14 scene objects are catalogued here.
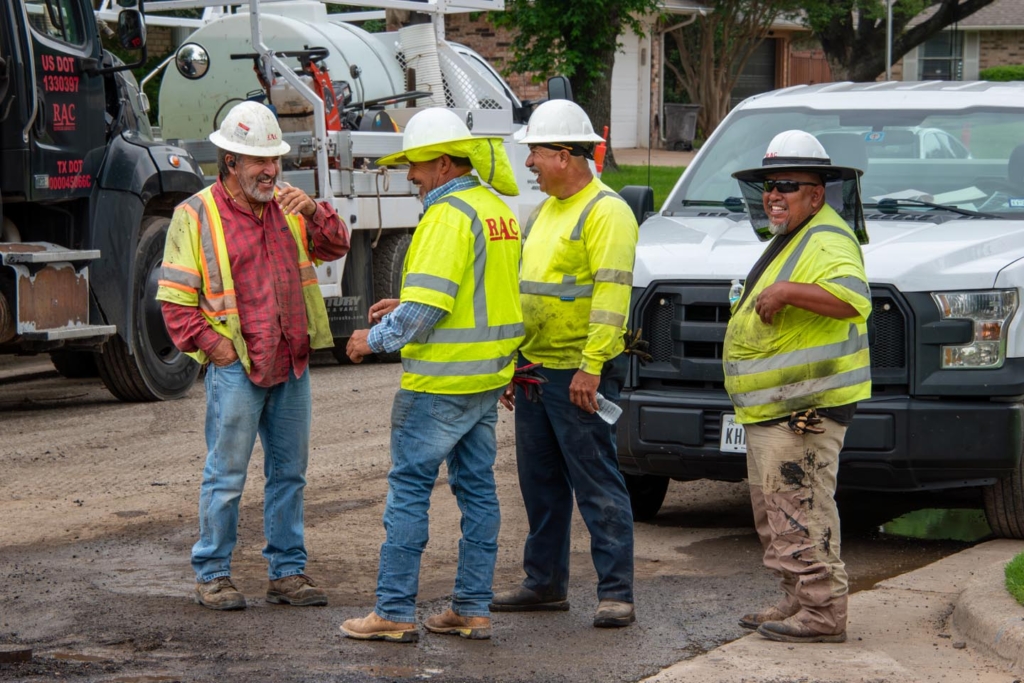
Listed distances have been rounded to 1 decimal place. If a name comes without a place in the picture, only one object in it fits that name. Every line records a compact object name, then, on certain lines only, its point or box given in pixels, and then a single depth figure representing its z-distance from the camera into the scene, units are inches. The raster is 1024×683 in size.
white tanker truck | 717.8
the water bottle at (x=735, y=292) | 350.4
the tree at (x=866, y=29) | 1959.2
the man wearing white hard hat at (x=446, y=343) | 318.6
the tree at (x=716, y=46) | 2081.2
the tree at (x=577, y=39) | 1455.4
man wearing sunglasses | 327.2
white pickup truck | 381.4
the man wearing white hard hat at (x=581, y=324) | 336.9
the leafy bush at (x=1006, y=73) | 2719.3
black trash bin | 2165.7
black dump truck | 566.8
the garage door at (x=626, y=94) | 2246.4
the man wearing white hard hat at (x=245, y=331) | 349.8
